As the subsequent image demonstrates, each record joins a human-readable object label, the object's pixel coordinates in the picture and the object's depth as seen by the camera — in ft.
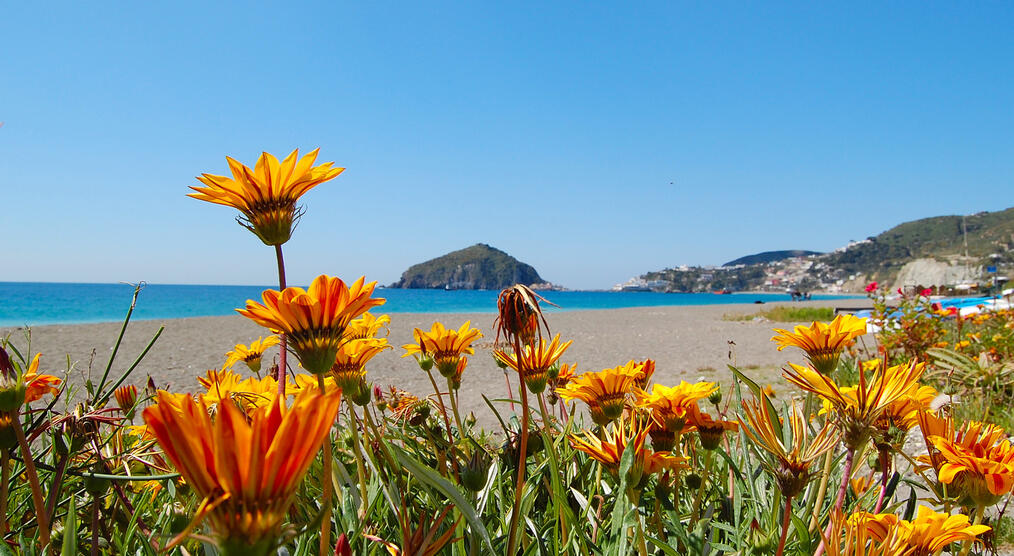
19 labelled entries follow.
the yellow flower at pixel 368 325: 1.93
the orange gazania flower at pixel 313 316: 1.20
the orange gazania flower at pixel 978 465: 1.32
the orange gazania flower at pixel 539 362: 1.68
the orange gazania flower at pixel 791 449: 1.25
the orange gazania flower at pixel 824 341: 1.75
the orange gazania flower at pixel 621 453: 1.39
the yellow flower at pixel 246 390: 1.61
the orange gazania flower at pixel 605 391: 1.72
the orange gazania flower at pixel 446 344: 1.97
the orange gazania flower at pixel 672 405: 1.62
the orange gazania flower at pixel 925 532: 1.20
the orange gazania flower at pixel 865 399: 1.29
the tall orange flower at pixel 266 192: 1.40
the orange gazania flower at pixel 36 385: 1.47
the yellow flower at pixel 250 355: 2.20
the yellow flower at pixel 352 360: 1.62
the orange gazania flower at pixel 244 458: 0.74
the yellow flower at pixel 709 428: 1.67
